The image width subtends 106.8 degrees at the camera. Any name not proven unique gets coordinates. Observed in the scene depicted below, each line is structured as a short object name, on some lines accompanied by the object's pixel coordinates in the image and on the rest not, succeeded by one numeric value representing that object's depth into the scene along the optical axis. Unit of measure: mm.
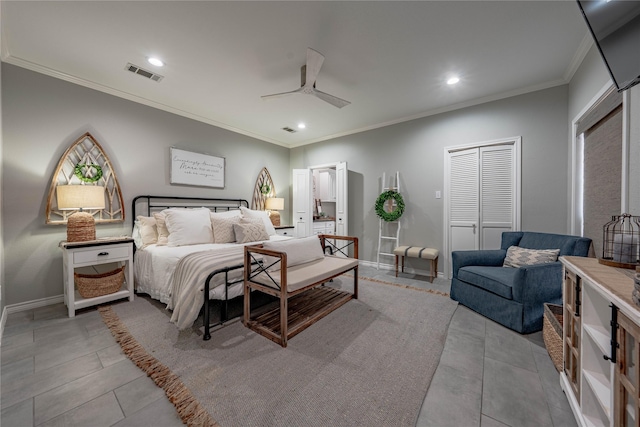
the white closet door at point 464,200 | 3482
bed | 2062
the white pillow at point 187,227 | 3005
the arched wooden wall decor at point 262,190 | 4926
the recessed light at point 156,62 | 2496
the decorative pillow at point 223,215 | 3370
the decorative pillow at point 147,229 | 3067
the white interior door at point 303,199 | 5125
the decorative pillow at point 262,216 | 3832
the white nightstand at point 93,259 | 2400
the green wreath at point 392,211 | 4020
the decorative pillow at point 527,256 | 2395
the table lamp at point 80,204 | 2498
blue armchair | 2098
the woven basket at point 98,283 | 2549
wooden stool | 3519
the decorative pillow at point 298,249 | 2307
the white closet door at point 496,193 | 3246
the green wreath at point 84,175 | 2799
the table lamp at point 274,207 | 4883
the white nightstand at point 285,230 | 4683
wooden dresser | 840
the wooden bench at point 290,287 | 1934
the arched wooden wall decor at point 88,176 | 2711
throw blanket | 2025
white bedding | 2436
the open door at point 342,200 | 4602
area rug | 1295
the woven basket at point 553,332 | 1602
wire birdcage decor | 1195
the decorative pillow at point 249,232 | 3291
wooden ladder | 4145
